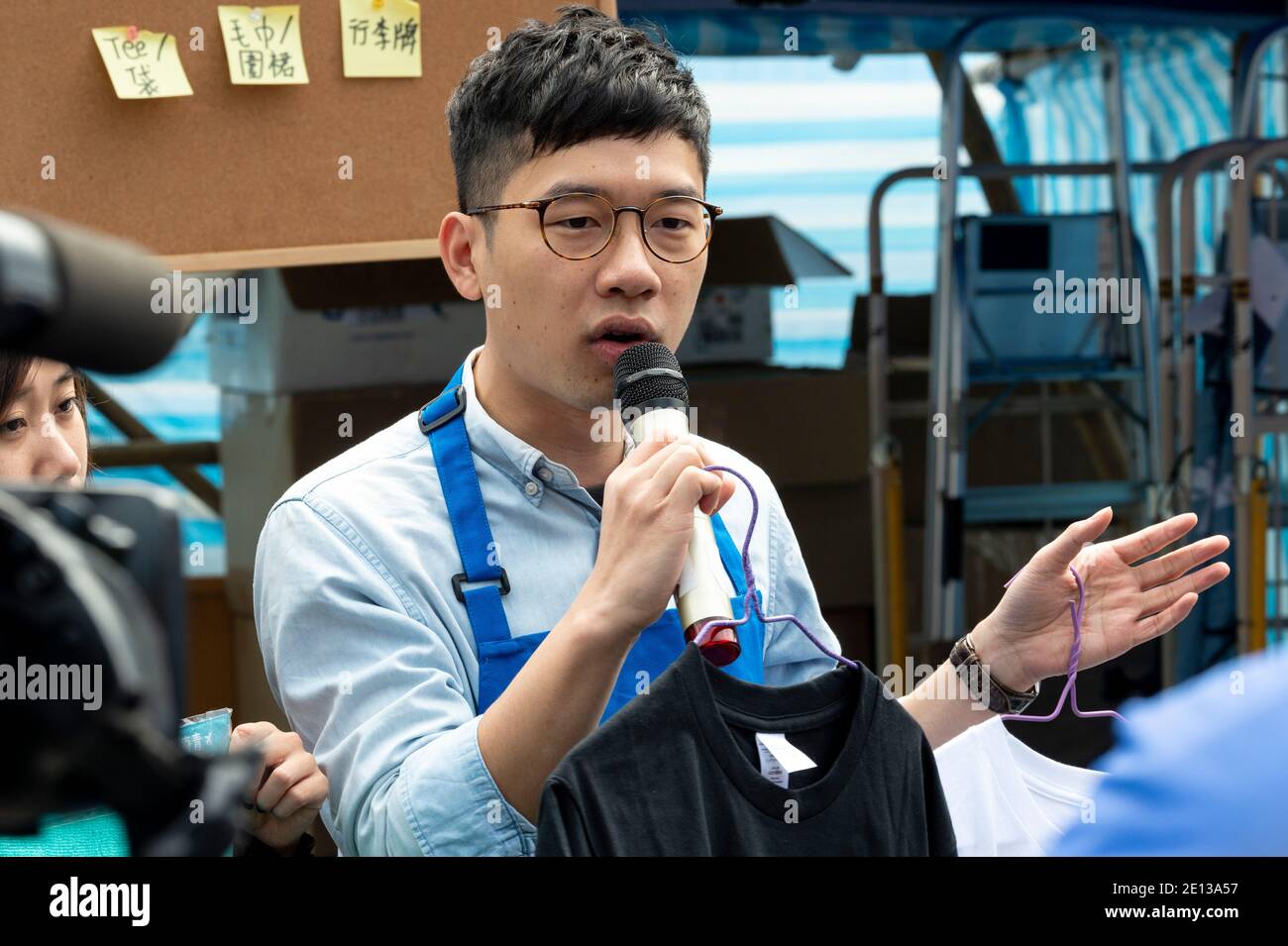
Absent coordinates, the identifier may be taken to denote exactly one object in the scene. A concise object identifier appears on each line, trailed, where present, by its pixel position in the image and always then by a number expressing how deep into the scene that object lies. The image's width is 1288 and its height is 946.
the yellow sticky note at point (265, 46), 1.53
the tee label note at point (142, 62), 1.50
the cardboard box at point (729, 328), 3.00
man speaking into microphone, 0.93
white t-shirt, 1.18
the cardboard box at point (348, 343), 2.46
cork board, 1.49
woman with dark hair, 1.22
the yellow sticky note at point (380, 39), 1.58
